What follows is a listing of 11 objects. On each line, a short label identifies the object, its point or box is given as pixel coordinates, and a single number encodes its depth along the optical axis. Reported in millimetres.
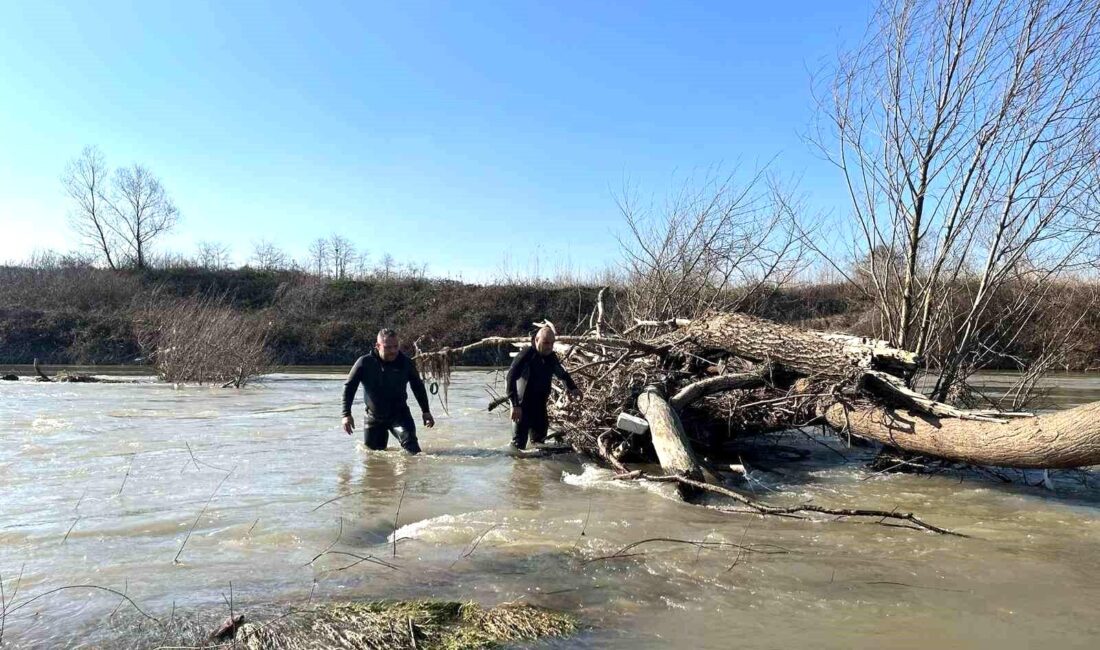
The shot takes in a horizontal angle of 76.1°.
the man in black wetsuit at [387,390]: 8023
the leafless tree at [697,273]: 11766
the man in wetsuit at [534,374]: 8156
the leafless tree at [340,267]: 44684
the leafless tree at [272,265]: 44656
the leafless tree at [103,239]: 42906
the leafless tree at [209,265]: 44156
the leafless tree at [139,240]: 43312
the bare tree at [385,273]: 44562
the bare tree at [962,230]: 7371
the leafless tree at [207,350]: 17109
